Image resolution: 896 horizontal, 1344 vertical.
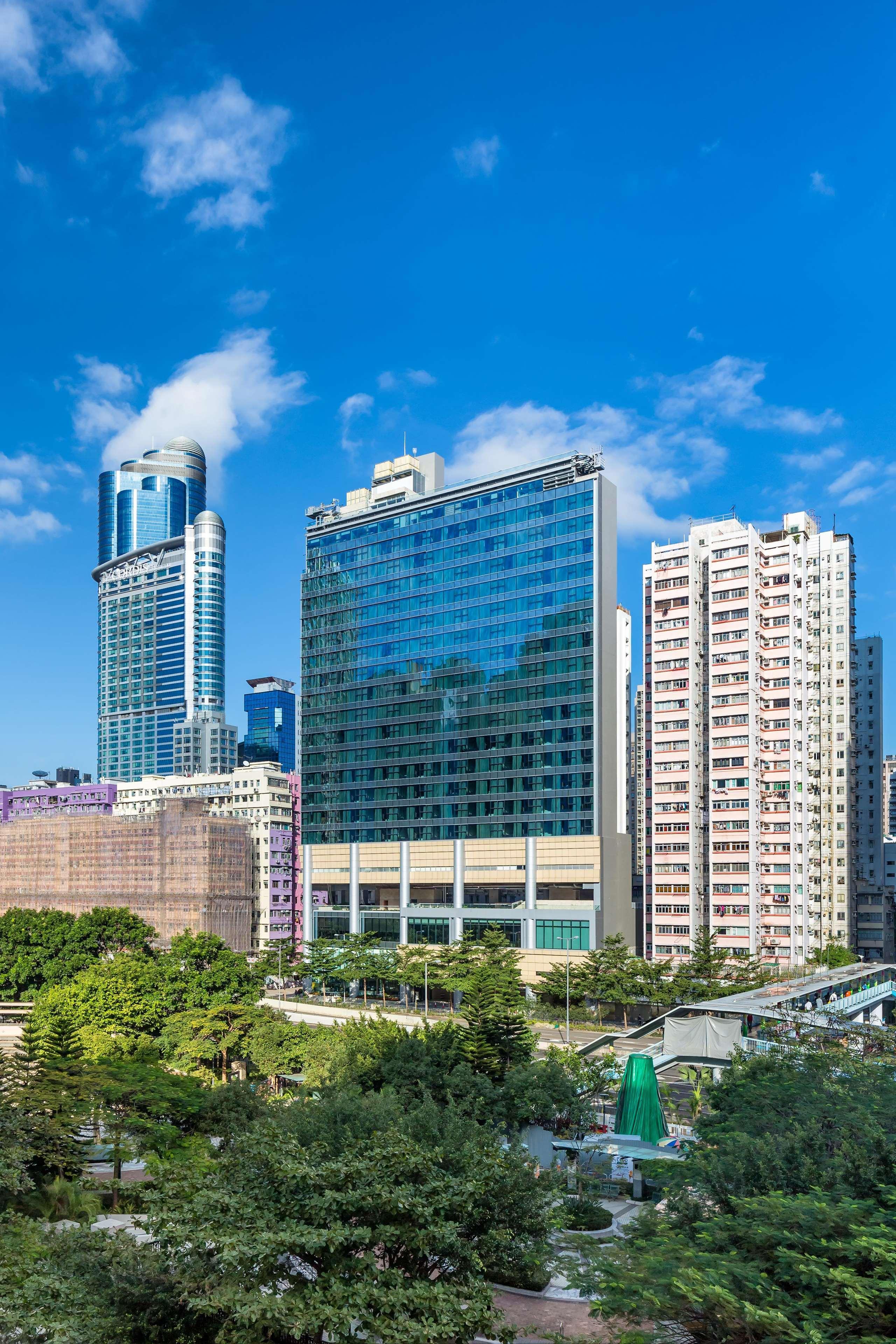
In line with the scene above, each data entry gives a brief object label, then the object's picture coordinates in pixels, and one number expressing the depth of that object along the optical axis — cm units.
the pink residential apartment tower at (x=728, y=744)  9000
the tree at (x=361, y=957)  8481
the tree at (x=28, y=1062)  4162
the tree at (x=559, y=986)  7694
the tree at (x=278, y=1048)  5597
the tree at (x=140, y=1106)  3903
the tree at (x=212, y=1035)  5934
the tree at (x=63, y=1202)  3497
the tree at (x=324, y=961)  8881
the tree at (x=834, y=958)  9306
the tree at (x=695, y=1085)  4403
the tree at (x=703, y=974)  7325
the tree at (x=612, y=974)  7375
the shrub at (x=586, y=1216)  3127
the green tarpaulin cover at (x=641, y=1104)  3916
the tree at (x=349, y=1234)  1689
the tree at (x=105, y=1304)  1717
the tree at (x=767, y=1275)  1448
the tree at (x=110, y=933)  8894
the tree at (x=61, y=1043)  4684
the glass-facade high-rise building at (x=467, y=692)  8744
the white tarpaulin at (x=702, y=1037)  4834
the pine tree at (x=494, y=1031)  4297
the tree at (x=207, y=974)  7162
